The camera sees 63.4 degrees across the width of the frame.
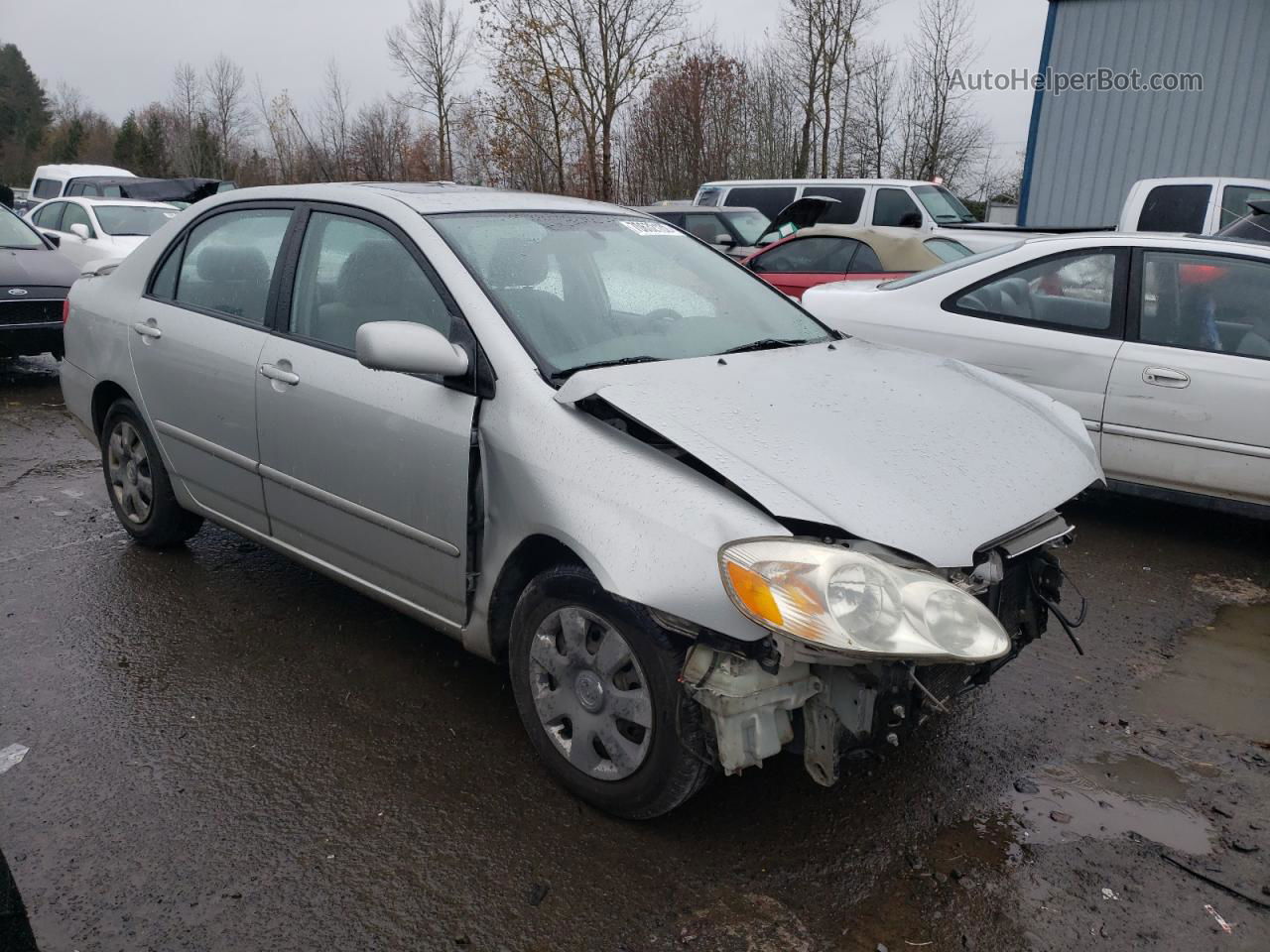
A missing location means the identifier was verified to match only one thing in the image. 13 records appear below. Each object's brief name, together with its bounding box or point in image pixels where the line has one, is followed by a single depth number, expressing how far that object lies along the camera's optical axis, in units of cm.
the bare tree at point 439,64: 2773
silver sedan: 243
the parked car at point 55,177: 1793
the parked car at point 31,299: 857
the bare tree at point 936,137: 2976
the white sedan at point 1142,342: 484
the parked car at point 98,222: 1191
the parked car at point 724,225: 1254
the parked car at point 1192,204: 1002
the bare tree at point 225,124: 4322
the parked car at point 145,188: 1695
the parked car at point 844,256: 905
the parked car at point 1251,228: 665
